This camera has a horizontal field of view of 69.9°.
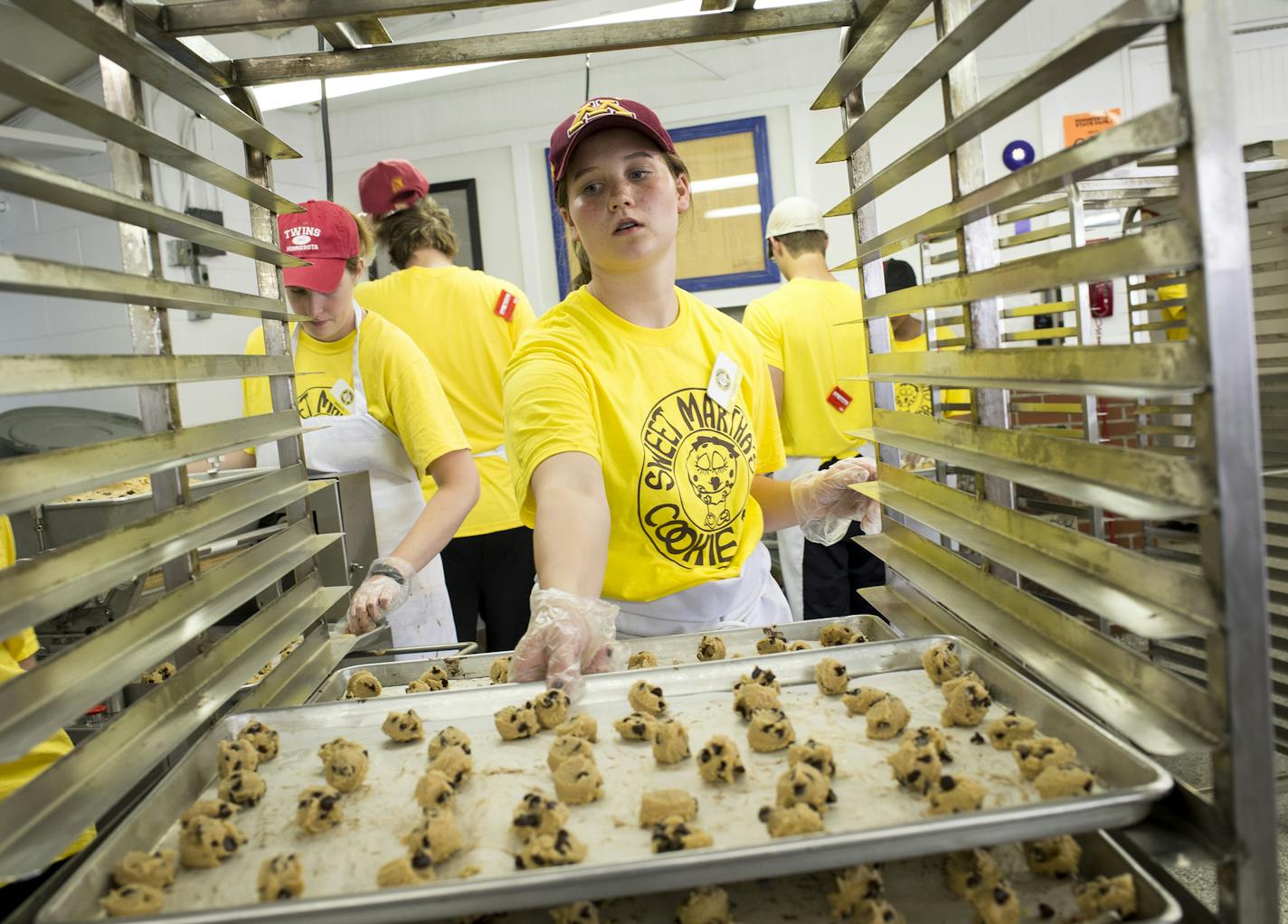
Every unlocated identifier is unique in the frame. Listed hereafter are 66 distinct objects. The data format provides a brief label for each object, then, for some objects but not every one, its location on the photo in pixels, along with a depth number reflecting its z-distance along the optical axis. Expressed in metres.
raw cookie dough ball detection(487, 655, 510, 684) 1.37
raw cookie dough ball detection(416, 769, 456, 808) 0.94
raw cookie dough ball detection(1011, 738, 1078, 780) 0.88
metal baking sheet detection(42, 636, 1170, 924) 0.71
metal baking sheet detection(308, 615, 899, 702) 1.45
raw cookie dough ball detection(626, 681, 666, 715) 1.13
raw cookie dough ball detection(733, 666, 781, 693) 1.15
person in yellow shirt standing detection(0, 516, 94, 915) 1.29
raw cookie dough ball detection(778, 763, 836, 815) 0.88
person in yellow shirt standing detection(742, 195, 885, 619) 3.42
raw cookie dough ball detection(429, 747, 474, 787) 0.99
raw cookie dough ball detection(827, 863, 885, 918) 0.79
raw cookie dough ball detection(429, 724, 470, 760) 1.04
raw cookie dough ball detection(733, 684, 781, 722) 1.10
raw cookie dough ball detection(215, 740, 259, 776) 1.03
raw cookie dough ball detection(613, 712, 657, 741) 1.06
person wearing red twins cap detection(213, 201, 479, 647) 2.22
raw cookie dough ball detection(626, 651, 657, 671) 1.38
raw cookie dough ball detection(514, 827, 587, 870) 0.80
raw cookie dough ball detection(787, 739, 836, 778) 0.94
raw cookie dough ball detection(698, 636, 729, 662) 1.41
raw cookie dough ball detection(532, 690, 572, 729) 1.10
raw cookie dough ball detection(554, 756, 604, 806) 0.94
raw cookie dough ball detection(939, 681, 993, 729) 1.04
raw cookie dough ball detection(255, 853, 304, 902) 0.79
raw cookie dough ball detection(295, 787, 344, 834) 0.91
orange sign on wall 5.70
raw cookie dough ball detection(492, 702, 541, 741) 1.08
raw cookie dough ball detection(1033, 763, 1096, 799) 0.81
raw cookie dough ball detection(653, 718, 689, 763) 1.00
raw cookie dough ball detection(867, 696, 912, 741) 1.03
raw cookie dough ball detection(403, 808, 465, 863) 0.84
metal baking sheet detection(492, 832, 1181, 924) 0.81
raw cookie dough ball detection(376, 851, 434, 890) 0.80
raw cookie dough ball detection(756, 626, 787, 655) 1.41
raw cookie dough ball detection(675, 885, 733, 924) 0.78
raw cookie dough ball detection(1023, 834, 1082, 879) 0.83
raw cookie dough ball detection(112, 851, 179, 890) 0.83
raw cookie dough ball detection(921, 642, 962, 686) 1.17
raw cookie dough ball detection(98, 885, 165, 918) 0.78
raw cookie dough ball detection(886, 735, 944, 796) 0.90
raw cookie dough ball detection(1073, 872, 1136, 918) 0.74
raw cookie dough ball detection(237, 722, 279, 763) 1.08
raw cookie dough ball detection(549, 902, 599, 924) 0.79
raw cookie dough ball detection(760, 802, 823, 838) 0.82
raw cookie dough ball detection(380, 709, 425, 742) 1.10
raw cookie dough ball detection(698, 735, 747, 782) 0.95
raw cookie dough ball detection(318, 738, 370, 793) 0.99
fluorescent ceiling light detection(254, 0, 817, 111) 4.28
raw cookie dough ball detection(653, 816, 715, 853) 0.81
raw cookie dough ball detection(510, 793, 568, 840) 0.86
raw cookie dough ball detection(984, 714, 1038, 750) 0.98
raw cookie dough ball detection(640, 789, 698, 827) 0.87
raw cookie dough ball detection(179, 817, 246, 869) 0.88
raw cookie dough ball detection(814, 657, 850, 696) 1.17
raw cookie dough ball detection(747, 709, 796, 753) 1.01
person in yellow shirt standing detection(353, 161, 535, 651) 2.91
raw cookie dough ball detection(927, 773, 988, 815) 0.83
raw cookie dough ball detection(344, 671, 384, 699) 1.37
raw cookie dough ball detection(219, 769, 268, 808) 0.99
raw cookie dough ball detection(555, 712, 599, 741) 1.06
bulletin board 6.06
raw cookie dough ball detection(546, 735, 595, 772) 0.98
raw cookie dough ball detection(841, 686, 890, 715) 1.09
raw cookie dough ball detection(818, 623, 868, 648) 1.43
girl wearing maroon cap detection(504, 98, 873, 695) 1.50
